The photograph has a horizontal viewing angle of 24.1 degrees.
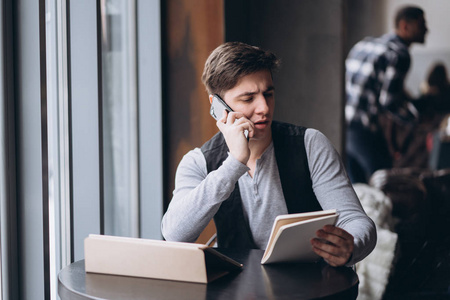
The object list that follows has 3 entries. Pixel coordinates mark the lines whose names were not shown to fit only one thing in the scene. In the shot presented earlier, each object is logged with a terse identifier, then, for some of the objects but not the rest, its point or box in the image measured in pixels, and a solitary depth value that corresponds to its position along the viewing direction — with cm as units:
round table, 182
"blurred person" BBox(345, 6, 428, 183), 530
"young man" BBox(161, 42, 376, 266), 218
